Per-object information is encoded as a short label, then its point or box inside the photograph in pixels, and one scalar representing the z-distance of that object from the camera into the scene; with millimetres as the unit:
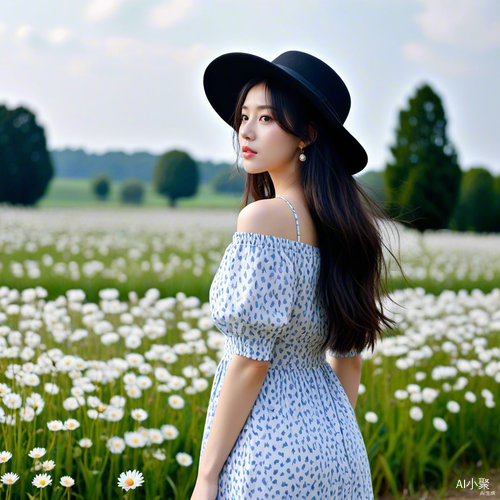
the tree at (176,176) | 67625
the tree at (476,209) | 40156
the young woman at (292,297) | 1601
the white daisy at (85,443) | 2549
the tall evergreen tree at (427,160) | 25156
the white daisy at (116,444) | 2678
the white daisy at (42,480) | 2086
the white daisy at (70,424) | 2400
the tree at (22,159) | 42719
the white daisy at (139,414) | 2738
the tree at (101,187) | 71688
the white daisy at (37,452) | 2264
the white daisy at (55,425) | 2441
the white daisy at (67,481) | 2094
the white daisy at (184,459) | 2689
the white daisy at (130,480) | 1978
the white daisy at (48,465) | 2195
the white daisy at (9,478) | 2084
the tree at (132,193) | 73375
